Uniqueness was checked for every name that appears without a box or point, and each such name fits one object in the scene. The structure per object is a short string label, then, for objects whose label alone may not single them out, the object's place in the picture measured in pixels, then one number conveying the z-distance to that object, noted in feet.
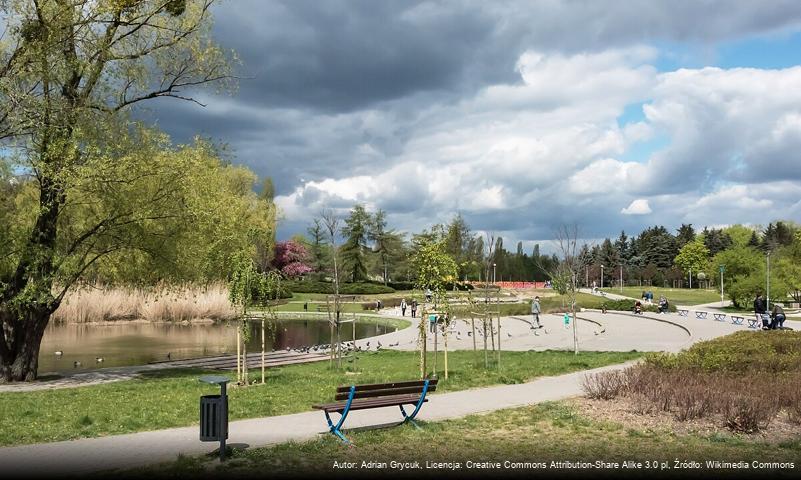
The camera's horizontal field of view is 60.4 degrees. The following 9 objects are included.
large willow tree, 53.62
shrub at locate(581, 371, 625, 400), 36.58
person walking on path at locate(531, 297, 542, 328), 125.59
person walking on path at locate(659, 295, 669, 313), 148.97
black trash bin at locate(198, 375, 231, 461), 24.69
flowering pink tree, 260.42
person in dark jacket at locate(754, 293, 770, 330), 105.60
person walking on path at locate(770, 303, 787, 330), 93.66
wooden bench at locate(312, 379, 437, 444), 28.04
